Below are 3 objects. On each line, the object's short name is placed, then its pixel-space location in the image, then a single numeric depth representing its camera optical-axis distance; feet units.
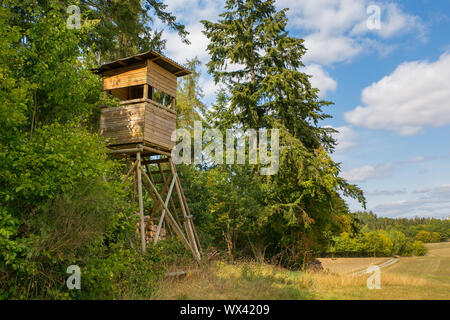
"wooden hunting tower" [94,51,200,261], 35.37
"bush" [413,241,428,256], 161.17
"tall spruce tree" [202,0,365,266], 56.13
